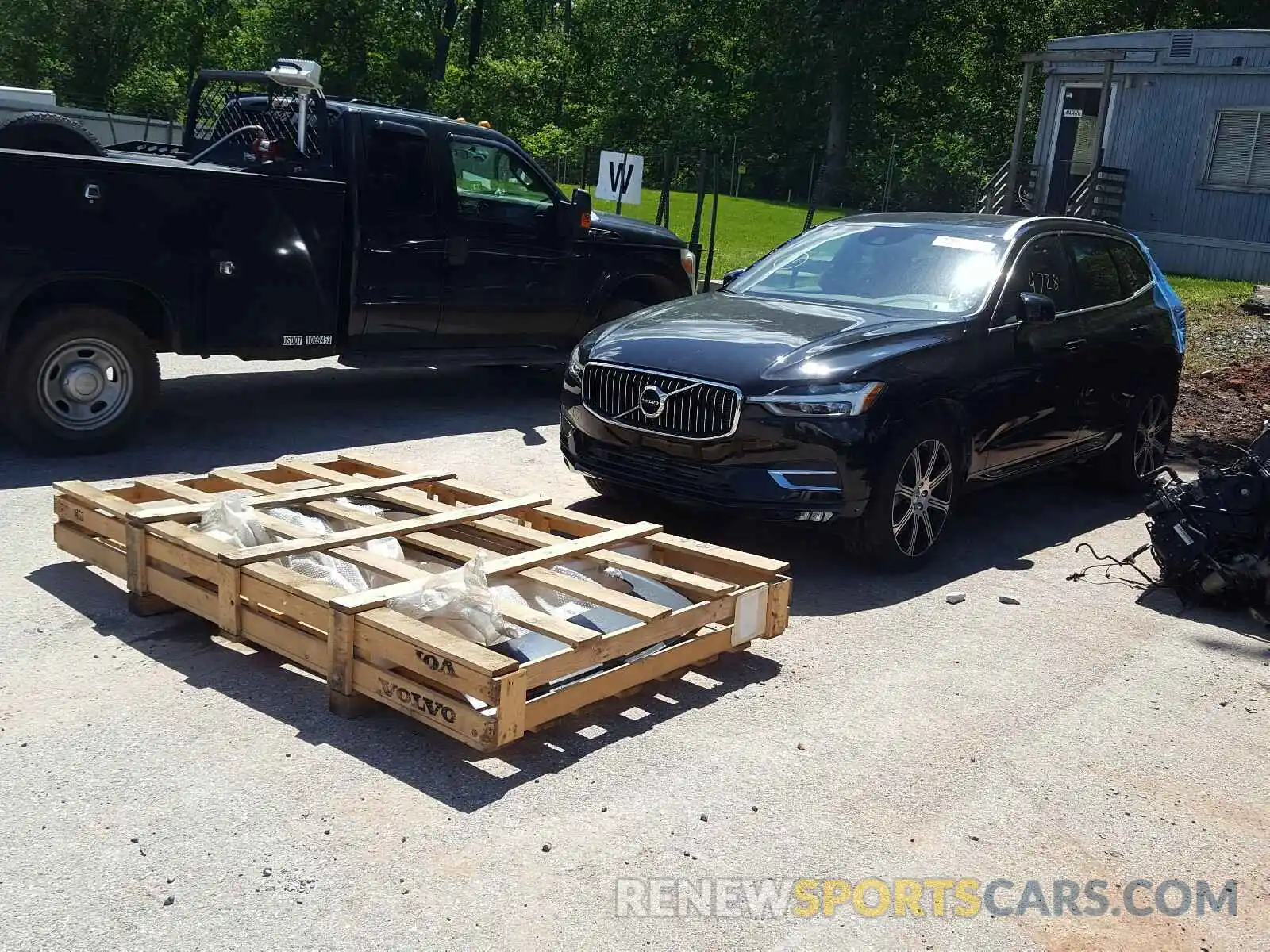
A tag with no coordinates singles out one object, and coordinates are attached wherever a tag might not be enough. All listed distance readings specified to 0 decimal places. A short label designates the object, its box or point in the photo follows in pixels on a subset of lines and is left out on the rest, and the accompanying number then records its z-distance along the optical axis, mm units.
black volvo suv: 6449
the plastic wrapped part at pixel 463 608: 4672
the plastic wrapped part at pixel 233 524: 5473
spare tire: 7875
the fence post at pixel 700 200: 14961
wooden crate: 4383
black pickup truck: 7711
